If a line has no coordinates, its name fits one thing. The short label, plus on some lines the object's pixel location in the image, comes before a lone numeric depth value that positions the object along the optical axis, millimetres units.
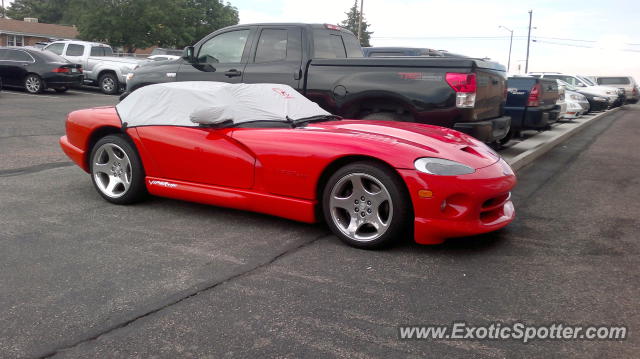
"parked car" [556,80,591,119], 17156
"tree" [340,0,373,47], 76469
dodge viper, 4031
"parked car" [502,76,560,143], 9828
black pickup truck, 6168
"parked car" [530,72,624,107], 26219
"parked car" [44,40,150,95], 20484
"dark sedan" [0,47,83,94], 18297
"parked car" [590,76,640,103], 33844
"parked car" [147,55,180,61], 25858
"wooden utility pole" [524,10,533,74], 61972
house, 45219
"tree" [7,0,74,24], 75062
